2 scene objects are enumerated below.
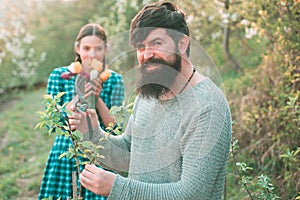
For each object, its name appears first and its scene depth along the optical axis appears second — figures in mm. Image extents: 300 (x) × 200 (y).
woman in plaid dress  2939
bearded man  1565
